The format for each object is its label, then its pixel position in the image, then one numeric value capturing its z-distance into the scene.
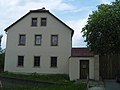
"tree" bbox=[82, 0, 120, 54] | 9.97
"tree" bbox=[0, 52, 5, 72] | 18.22
